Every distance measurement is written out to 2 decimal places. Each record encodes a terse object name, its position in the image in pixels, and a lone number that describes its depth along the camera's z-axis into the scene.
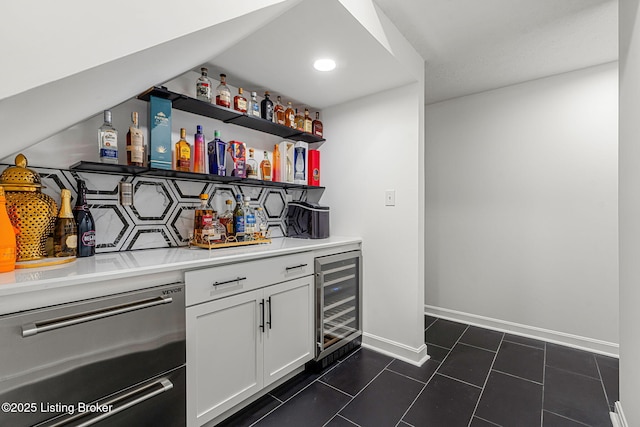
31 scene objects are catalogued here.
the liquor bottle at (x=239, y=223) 1.96
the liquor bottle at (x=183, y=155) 1.73
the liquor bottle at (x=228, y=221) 1.99
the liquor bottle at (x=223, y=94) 1.85
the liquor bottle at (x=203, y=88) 1.76
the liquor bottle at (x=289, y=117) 2.31
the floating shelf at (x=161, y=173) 1.42
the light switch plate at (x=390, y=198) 2.22
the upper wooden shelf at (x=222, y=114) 1.61
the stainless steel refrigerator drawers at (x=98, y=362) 0.88
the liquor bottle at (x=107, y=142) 1.43
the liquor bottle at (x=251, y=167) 2.11
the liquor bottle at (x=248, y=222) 2.00
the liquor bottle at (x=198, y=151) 1.83
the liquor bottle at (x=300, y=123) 2.47
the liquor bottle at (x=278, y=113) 2.26
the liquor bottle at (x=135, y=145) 1.52
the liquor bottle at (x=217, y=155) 1.87
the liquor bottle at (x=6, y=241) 0.99
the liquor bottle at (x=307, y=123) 2.47
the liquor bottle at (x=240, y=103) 1.95
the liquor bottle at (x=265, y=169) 2.27
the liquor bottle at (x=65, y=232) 1.29
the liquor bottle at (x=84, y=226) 1.38
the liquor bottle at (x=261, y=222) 2.19
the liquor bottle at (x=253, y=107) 2.04
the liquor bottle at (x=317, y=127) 2.58
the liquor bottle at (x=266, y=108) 2.14
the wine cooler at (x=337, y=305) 1.95
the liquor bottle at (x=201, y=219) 1.79
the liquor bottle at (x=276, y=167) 2.36
